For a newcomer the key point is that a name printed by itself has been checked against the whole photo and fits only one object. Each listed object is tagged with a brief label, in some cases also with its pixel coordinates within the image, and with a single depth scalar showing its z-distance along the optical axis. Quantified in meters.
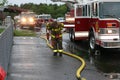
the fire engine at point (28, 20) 50.03
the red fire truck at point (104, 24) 18.16
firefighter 17.92
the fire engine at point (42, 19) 52.06
